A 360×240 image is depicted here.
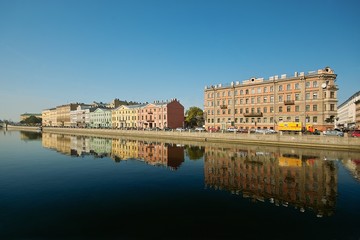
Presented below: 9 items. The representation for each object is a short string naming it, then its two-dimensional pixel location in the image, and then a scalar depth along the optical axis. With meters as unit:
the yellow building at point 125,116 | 123.19
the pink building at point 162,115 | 108.75
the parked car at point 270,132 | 61.35
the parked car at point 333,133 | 48.47
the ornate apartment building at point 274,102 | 62.41
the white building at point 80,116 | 163.25
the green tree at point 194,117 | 123.10
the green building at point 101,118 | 143.10
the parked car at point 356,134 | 45.77
